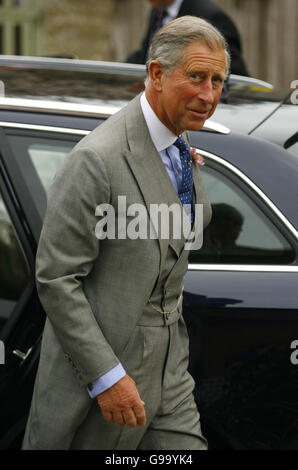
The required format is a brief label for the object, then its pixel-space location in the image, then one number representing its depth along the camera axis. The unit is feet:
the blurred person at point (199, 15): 16.76
